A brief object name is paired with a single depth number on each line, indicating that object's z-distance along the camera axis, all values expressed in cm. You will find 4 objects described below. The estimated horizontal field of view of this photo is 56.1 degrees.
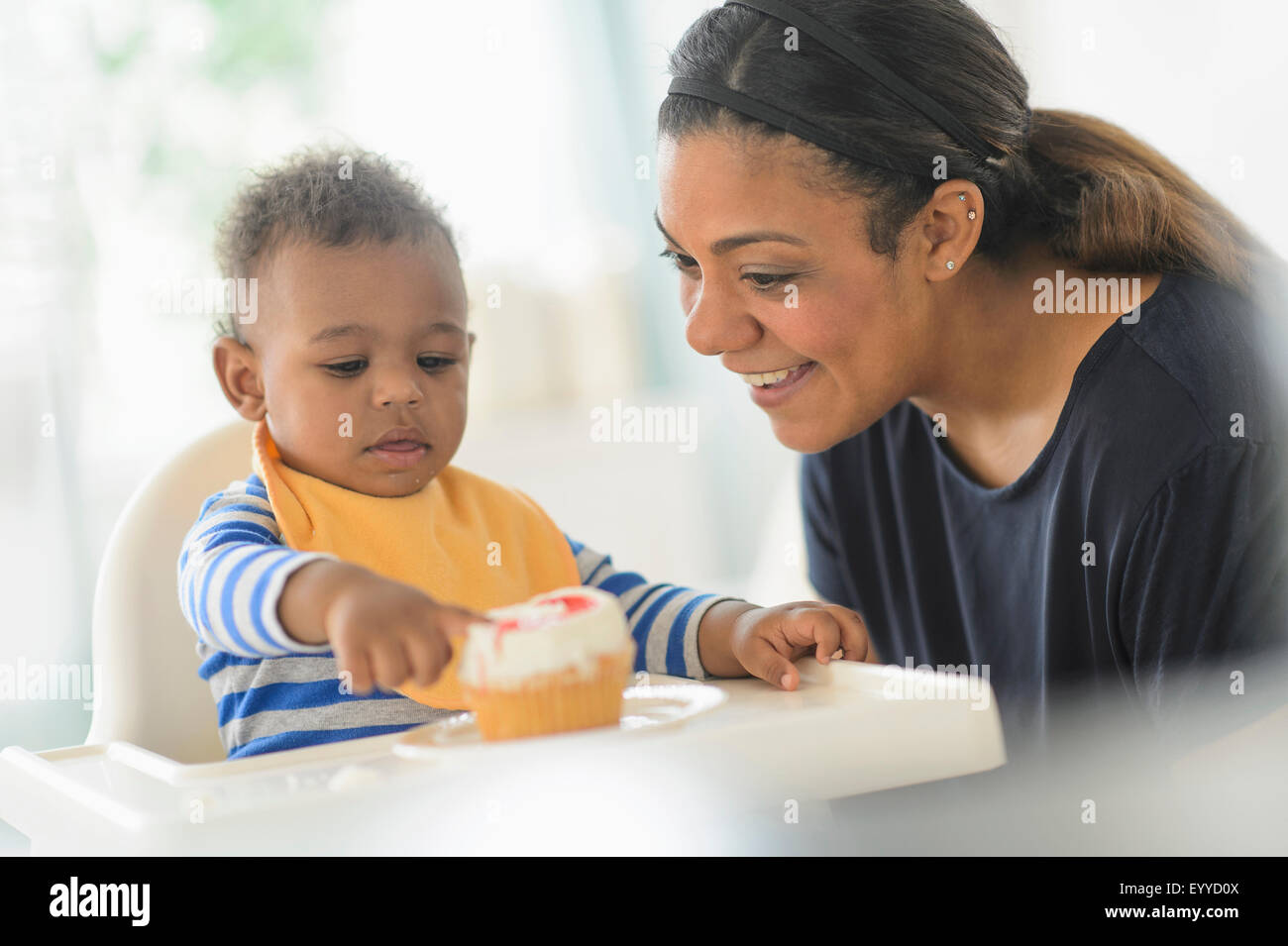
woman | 112
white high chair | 68
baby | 102
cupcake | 76
